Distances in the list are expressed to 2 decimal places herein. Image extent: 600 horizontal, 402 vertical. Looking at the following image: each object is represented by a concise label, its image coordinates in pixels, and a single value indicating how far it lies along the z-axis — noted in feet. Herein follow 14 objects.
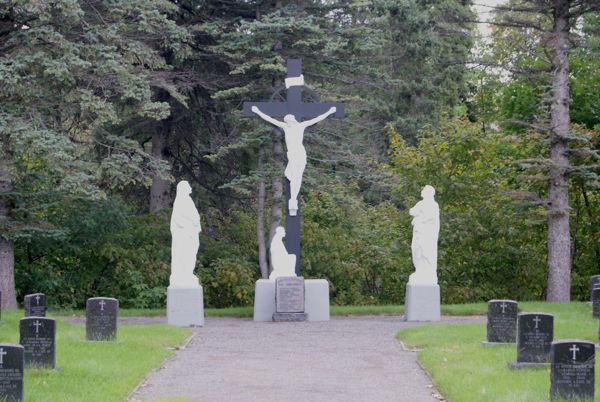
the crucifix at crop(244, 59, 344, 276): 72.59
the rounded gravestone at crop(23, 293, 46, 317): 59.21
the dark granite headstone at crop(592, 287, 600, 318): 65.05
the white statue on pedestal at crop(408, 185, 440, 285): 71.97
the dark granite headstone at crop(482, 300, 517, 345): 51.49
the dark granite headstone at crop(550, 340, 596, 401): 35.73
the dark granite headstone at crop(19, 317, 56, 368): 42.19
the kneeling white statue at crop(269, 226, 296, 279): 71.15
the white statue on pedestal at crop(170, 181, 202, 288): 68.85
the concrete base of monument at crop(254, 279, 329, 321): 71.26
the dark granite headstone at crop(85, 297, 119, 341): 53.26
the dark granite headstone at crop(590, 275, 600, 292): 74.41
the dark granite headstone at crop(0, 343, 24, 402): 35.19
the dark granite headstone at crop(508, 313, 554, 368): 43.60
